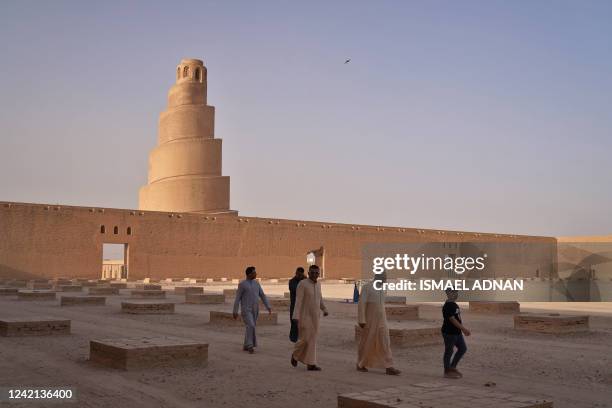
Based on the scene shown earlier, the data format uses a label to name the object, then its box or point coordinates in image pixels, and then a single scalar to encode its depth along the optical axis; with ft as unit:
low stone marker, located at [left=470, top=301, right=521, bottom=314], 51.85
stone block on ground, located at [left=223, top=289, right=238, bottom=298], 68.54
